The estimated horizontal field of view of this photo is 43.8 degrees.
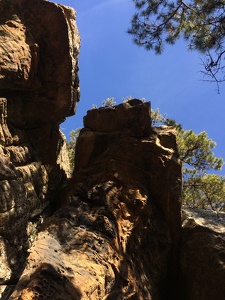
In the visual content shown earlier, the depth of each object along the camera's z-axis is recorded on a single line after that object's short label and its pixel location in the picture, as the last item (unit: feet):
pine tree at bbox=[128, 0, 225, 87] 24.87
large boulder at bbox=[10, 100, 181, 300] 11.71
